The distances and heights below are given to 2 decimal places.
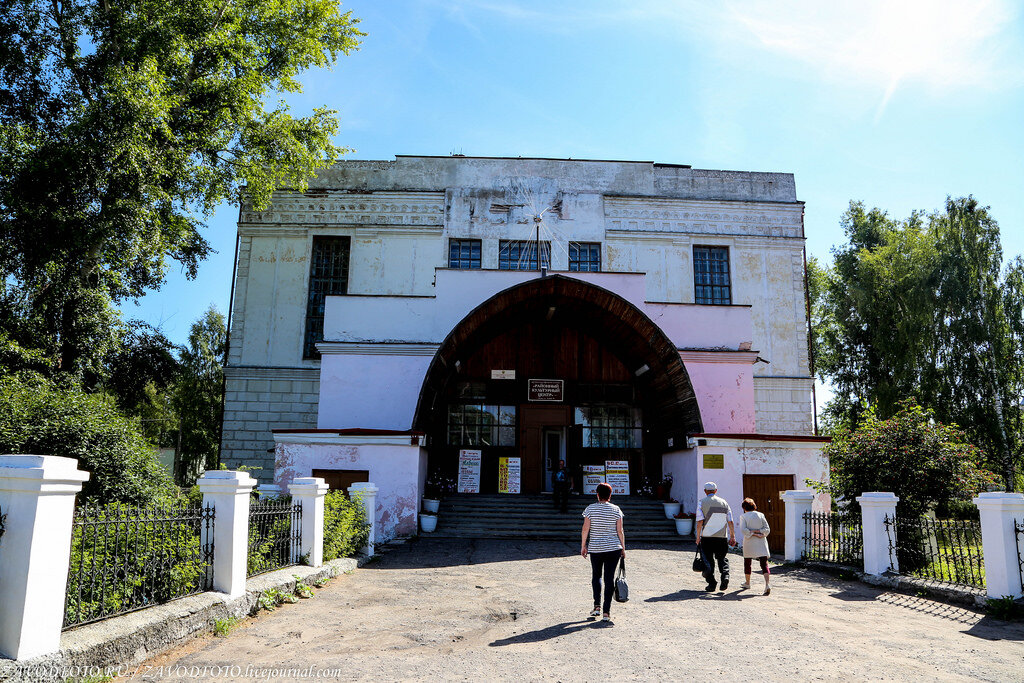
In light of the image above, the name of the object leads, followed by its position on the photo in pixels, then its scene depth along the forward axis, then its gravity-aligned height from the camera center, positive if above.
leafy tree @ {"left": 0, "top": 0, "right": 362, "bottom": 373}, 16.92 +8.58
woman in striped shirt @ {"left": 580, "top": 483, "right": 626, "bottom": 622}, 7.95 -0.93
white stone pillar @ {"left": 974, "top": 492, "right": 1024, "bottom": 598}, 8.75 -0.93
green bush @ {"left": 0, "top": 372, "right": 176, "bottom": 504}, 9.68 +0.12
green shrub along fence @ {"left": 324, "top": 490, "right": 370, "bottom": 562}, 11.81 -1.30
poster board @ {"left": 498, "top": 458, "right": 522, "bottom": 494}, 21.62 -0.52
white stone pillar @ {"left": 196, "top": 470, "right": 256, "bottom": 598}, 7.80 -0.84
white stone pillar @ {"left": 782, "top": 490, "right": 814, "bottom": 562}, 13.98 -1.13
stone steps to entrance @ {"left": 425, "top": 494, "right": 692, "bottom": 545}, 17.36 -1.56
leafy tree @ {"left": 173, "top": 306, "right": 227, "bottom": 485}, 39.44 +3.16
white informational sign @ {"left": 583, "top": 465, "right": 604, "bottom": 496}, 21.75 -0.50
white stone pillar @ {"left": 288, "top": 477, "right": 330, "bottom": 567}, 10.76 -0.96
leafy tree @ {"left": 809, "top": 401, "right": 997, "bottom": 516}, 12.42 +0.05
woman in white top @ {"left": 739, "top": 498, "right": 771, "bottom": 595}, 10.33 -1.10
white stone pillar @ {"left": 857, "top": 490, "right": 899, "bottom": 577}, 11.47 -1.04
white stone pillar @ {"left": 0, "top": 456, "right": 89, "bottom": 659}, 4.89 -0.77
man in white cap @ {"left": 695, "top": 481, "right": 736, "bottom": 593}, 10.33 -1.08
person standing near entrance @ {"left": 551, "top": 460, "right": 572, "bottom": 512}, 18.58 -0.76
